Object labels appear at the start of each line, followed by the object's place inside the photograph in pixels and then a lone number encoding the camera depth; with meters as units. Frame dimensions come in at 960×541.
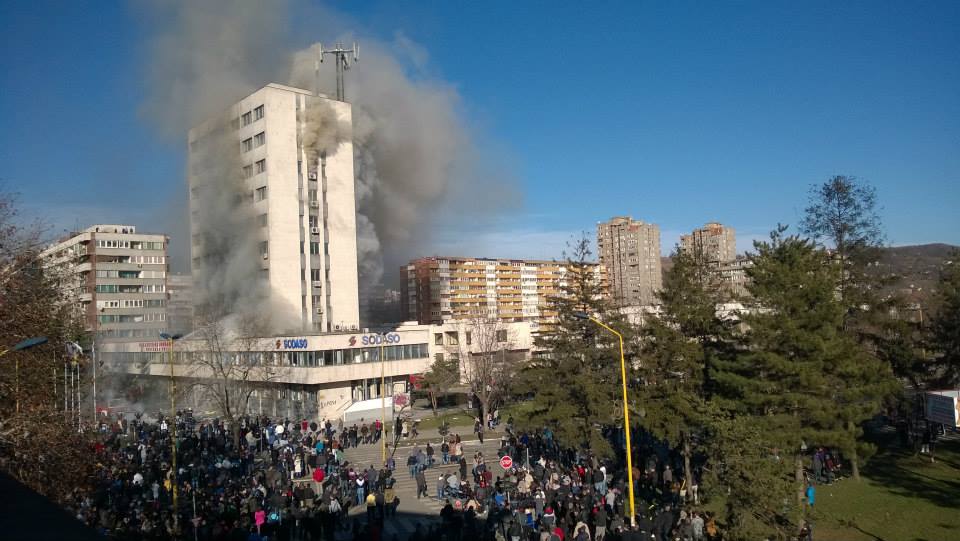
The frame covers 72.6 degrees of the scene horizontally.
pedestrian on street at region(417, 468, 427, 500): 20.28
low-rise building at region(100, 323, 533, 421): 39.50
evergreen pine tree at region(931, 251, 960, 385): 22.75
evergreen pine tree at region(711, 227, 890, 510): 17.36
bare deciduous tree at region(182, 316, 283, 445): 35.00
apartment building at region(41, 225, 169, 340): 69.06
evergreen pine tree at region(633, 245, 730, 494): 19.69
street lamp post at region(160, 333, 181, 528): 15.45
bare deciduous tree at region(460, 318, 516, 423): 36.75
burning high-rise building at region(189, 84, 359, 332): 51.72
